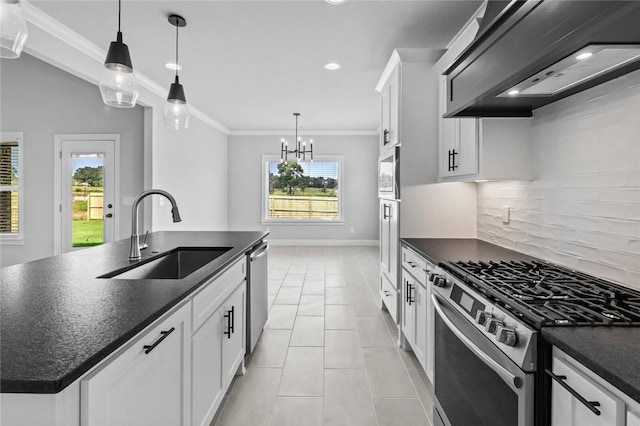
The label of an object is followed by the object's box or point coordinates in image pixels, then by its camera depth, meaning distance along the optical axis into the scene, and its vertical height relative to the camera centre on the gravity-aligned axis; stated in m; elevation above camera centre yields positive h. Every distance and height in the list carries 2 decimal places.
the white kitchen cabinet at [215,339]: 1.54 -0.66
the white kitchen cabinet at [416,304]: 2.26 -0.66
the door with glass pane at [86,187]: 5.10 +0.31
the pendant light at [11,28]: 1.31 +0.68
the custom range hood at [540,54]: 1.06 +0.59
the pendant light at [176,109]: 2.68 +0.76
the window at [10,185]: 5.18 +0.34
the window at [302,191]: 8.62 +0.48
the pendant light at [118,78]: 1.86 +0.72
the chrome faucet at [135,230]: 1.96 -0.11
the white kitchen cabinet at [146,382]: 0.85 -0.50
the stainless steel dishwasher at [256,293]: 2.62 -0.66
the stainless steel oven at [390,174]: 3.08 +0.36
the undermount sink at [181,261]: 2.19 -0.34
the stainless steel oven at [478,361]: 1.05 -0.53
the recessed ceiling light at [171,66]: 4.04 +1.66
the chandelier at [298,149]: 6.67 +1.36
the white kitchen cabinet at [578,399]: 0.76 -0.43
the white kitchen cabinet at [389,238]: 3.14 -0.25
